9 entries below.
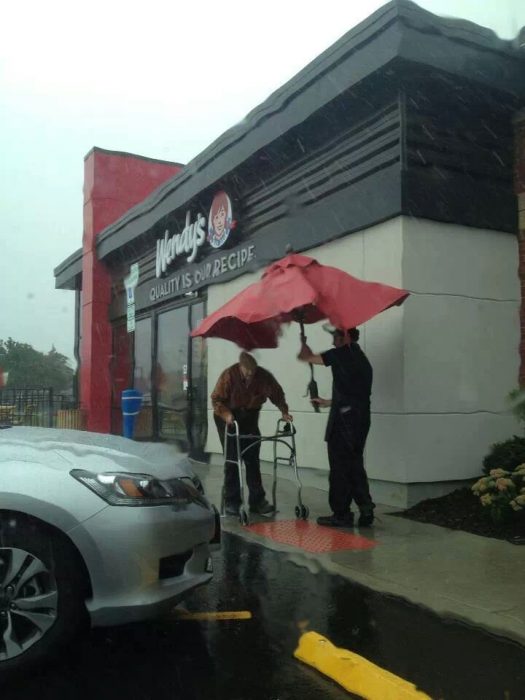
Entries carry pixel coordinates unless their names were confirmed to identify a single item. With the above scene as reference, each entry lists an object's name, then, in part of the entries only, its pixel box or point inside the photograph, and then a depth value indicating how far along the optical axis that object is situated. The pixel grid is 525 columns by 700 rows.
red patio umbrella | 6.71
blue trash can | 14.21
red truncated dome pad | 6.18
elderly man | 7.70
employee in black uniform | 6.92
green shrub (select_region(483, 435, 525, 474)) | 7.29
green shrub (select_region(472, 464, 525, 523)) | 6.46
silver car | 3.53
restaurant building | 7.60
